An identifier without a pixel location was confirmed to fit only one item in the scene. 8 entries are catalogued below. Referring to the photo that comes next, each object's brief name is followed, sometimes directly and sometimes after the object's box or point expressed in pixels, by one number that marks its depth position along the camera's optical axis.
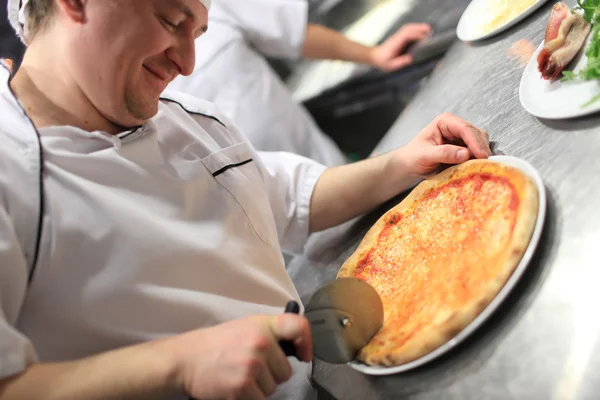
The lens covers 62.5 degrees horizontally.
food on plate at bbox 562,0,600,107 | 0.96
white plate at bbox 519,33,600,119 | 0.99
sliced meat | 1.08
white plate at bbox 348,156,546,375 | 0.81
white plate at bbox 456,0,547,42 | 1.44
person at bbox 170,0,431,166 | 2.12
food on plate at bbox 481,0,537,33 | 1.47
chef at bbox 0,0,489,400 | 0.76
